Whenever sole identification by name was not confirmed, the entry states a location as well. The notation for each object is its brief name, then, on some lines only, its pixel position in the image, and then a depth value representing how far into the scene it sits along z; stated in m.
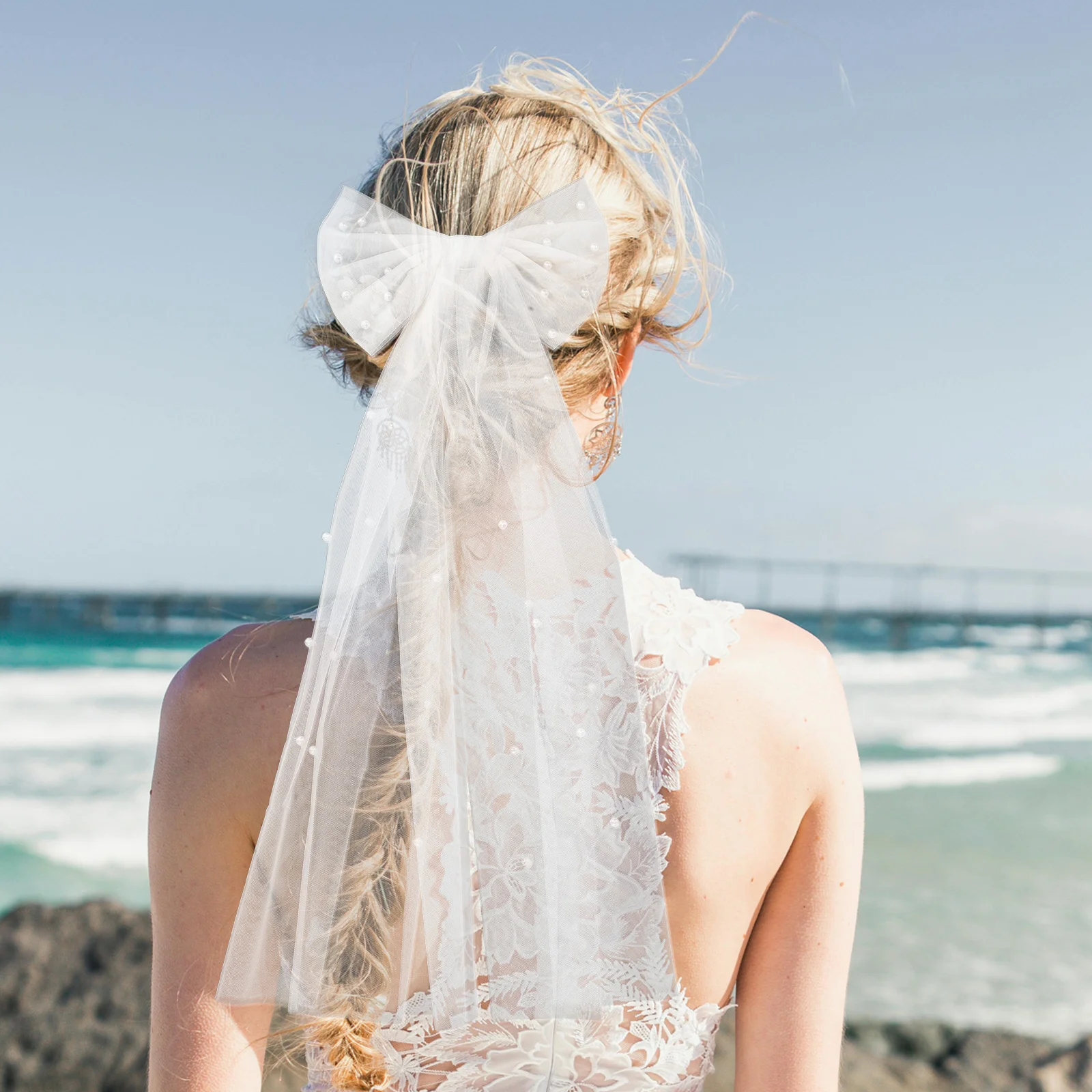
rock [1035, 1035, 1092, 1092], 4.66
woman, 1.24
